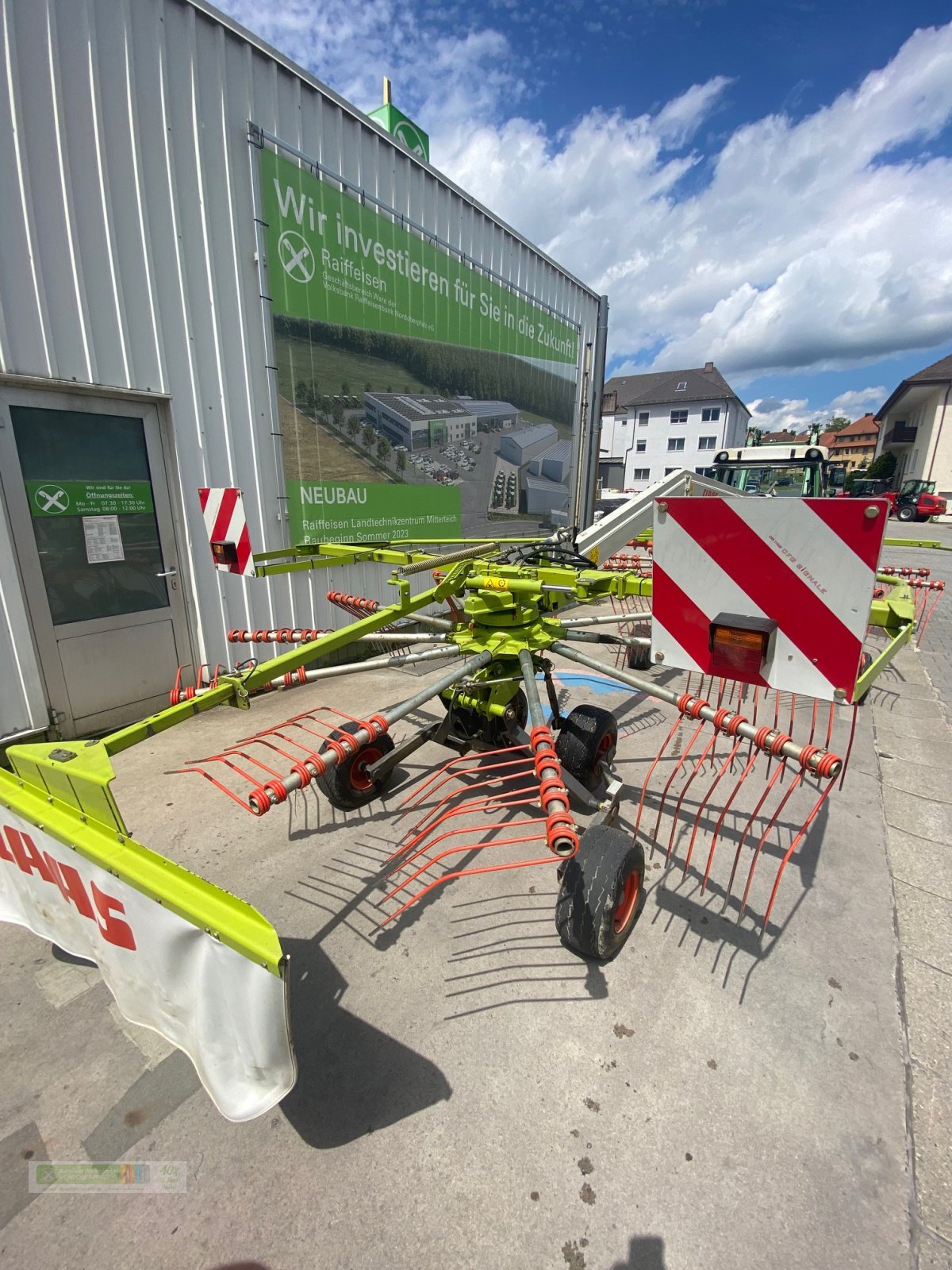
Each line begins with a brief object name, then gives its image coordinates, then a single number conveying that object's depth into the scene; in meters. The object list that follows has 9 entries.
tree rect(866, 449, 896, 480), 44.00
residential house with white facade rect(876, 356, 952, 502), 33.16
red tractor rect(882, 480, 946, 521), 27.34
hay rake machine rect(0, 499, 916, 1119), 1.39
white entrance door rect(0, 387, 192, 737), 3.86
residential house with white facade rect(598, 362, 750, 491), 43.12
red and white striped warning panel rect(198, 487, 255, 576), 4.05
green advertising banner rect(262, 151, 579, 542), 5.32
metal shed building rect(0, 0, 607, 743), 3.65
